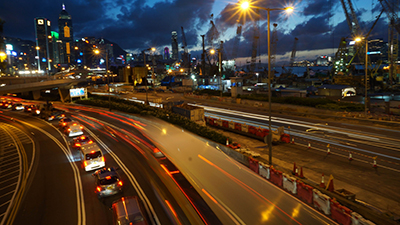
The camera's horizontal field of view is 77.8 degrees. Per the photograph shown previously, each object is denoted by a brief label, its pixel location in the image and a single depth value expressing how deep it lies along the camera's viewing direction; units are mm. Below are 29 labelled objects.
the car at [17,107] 53531
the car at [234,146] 20325
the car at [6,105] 57394
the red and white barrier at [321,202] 10948
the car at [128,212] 9680
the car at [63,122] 32406
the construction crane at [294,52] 173662
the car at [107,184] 13906
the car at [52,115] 39688
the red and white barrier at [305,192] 11992
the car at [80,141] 23516
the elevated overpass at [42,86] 50750
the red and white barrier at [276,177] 14000
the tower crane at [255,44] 135500
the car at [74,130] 28609
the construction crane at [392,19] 87662
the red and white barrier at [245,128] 27062
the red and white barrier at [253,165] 16297
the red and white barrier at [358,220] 9023
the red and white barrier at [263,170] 15125
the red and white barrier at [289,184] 12992
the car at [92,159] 18062
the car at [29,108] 49075
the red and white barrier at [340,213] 9828
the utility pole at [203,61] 139825
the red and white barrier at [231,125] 28936
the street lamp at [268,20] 15906
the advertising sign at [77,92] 61378
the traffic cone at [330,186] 12813
